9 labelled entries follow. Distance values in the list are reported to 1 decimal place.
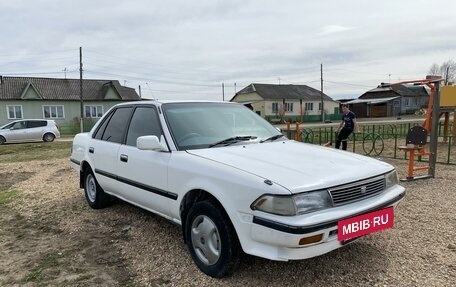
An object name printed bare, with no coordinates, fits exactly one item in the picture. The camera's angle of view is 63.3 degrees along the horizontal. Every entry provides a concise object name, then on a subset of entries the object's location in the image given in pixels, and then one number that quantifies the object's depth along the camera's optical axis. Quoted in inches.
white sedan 108.2
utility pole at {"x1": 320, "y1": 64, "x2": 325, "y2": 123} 2130.9
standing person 440.5
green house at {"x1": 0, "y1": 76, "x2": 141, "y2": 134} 1409.9
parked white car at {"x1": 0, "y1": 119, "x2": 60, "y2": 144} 848.3
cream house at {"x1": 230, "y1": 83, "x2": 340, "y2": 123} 2199.8
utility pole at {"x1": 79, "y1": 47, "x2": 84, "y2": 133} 1276.7
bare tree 2886.3
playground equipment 274.5
